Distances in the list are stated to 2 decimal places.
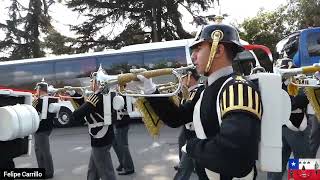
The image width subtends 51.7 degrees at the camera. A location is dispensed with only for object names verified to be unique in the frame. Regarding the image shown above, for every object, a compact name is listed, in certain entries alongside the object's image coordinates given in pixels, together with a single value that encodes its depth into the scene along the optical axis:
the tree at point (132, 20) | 17.62
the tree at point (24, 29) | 20.13
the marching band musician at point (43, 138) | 5.36
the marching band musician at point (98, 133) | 4.01
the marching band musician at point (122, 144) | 5.44
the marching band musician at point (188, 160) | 3.84
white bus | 11.61
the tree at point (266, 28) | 17.45
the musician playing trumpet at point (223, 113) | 1.64
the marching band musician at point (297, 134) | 3.71
